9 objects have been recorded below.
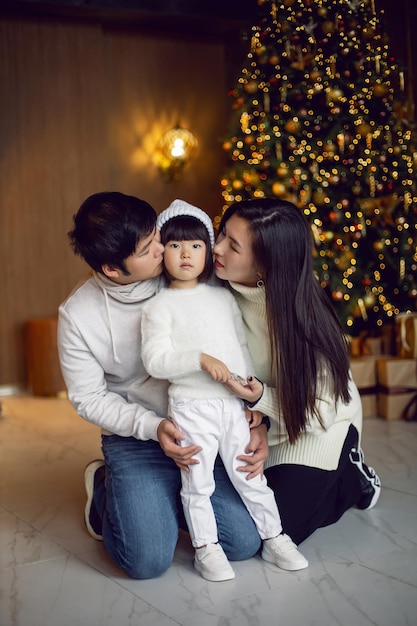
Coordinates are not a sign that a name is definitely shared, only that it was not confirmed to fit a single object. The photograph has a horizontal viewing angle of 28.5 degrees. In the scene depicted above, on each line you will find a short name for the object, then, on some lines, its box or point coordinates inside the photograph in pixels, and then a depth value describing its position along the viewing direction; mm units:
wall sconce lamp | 6383
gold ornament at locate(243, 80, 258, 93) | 4812
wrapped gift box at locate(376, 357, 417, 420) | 4324
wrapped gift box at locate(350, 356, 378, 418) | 4375
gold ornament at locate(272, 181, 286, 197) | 4711
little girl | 2348
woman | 2461
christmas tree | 4660
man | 2389
